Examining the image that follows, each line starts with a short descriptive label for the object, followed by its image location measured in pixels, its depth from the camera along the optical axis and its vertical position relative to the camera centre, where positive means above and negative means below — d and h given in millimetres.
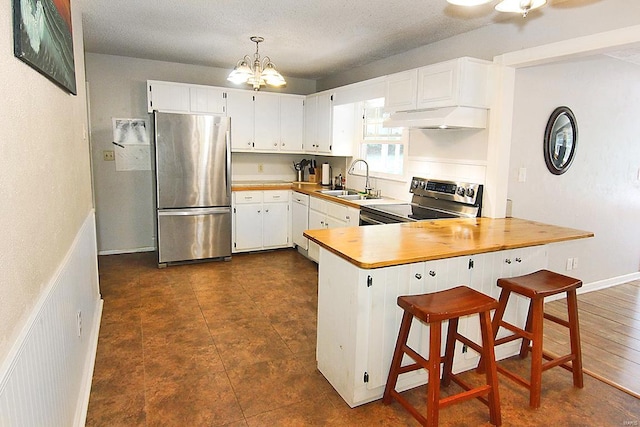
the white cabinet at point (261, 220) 4953 -740
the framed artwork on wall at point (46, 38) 1117 +406
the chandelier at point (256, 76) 3322 +688
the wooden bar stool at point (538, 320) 2154 -870
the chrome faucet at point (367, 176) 4537 -156
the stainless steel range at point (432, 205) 3281 -355
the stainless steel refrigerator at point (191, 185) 4348 -289
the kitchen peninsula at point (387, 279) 2047 -626
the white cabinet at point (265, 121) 5109 +508
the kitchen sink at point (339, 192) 4688 -351
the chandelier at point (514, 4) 1715 +701
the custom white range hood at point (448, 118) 2986 +348
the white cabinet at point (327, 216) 3943 -562
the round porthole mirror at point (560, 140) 3434 +229
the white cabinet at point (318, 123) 4961 +492
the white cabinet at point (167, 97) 4613 +701
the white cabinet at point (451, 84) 2934 +595
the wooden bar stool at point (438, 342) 1831 -873
